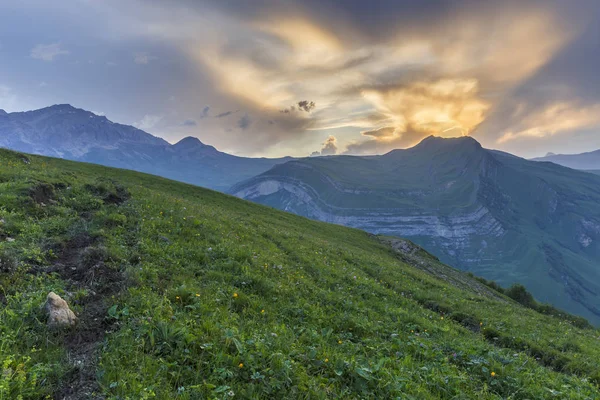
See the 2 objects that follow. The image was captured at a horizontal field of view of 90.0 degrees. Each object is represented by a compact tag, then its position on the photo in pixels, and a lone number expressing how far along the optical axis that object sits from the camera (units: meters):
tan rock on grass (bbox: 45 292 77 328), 6.81
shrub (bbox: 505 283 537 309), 61.53
